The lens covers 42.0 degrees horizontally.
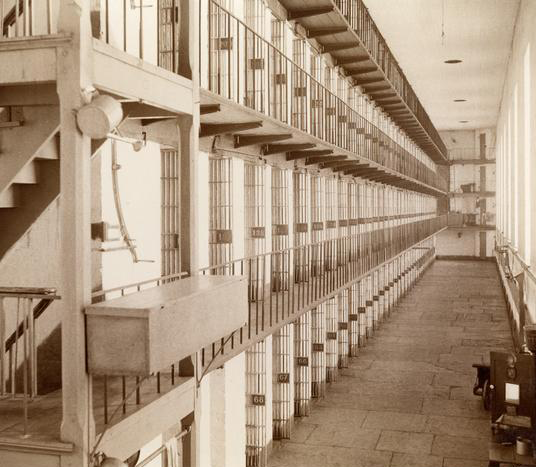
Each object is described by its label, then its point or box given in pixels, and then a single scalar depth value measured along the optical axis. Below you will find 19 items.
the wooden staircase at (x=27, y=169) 4.00
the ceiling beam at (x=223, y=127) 7.16
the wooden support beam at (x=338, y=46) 12.25
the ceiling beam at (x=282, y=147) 9.76
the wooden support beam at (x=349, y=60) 13.46
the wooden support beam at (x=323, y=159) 11.79
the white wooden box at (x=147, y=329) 3.53
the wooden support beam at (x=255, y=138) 8.47
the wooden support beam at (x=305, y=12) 10.12
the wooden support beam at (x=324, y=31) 11.15
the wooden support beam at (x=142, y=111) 5.00
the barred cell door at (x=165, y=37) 7.01
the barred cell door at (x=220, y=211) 7.99
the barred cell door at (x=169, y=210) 6.76
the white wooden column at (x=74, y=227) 3.60
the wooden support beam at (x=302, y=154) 10.68
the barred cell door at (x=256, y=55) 8.95
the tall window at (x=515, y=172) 14.72
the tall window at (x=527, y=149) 11.32
